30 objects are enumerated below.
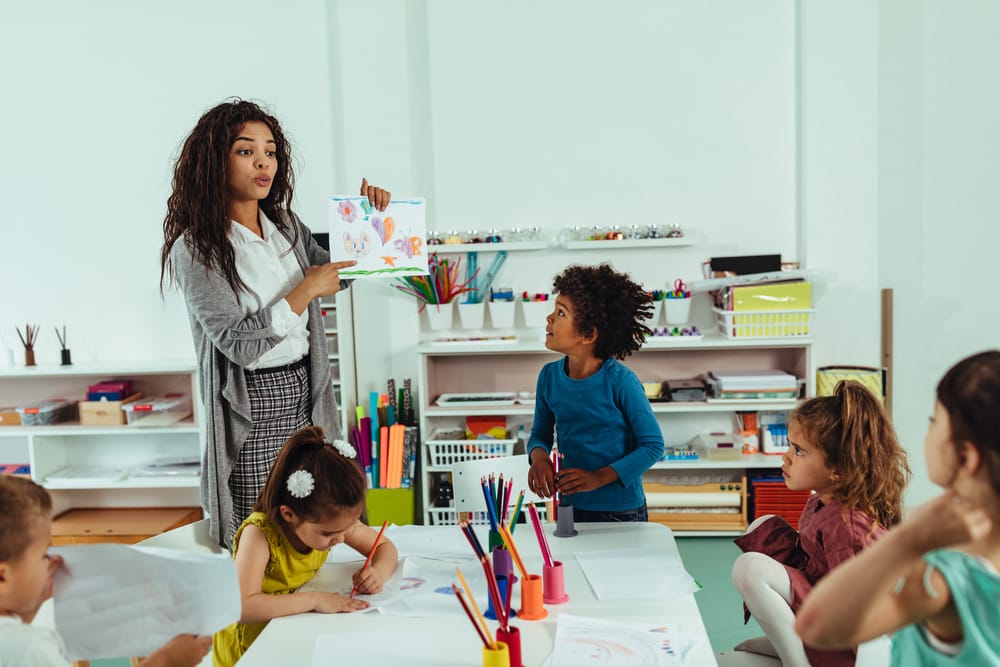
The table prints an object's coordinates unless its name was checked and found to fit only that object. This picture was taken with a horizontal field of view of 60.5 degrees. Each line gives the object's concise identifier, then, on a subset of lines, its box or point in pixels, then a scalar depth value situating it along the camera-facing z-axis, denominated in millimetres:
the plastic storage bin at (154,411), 3668
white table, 1315
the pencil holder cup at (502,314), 3846
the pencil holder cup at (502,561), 1508
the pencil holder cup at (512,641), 1224
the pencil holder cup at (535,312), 3797
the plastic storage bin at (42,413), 3730
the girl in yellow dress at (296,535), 1514
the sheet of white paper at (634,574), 1531
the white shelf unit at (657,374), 3588
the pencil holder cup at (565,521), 1864
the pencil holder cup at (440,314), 3852
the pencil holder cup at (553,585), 1494
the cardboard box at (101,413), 3707
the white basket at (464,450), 3620
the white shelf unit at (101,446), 3867
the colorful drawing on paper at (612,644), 1270
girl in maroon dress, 1539
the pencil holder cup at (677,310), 3750
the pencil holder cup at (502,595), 1452
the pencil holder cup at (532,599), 1436
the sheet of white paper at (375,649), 1300
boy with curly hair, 2137
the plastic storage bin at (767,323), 3527
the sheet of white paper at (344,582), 1556
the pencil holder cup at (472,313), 3859
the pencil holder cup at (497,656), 1206
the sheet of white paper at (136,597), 1117
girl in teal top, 816
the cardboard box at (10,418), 3785
